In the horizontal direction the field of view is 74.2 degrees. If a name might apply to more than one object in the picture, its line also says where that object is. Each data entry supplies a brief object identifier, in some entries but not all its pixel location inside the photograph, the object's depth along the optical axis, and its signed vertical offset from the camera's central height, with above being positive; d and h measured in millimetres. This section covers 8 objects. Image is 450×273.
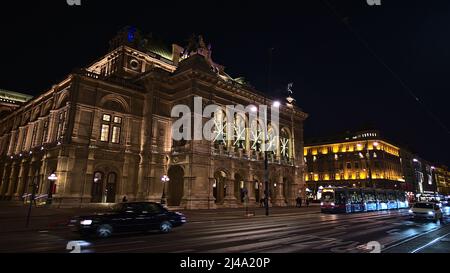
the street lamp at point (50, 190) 30406 +624
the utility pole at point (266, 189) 26916 +1029
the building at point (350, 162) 82062 +11120
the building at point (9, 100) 61094 +20112
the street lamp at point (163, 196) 30972 +257
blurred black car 11961 -944
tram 32281 +231
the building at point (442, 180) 142650 +11470
